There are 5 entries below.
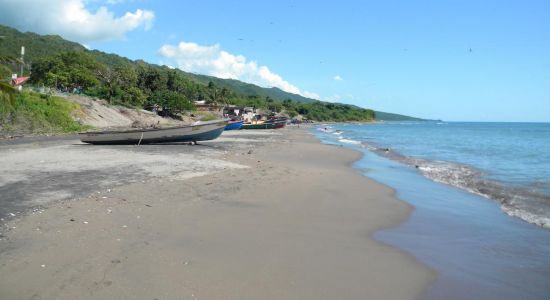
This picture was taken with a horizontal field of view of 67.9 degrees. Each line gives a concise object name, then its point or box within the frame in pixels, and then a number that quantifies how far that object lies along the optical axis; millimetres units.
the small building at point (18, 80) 29341
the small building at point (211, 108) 85512
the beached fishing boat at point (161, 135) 20234
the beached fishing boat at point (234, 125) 47247
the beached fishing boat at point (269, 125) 57062
